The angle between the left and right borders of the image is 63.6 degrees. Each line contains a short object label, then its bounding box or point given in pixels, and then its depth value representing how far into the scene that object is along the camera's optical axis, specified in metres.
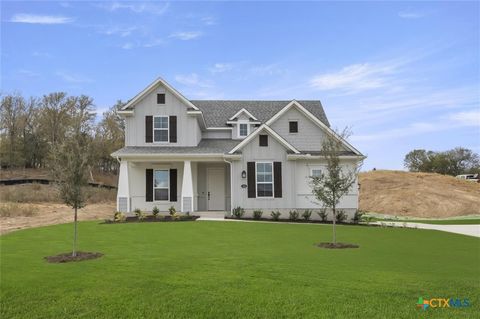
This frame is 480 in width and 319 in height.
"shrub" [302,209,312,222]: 21.02
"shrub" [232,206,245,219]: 20.62
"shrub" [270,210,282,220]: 20.55
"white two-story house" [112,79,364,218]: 21.27
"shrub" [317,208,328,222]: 20.91
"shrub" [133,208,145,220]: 19.33
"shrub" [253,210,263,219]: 20.69
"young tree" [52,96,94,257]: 10.08
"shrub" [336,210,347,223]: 21.05
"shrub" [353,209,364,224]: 21.38
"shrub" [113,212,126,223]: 19.09
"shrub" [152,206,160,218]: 20.22
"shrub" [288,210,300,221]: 20.83
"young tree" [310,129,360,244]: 13.21
